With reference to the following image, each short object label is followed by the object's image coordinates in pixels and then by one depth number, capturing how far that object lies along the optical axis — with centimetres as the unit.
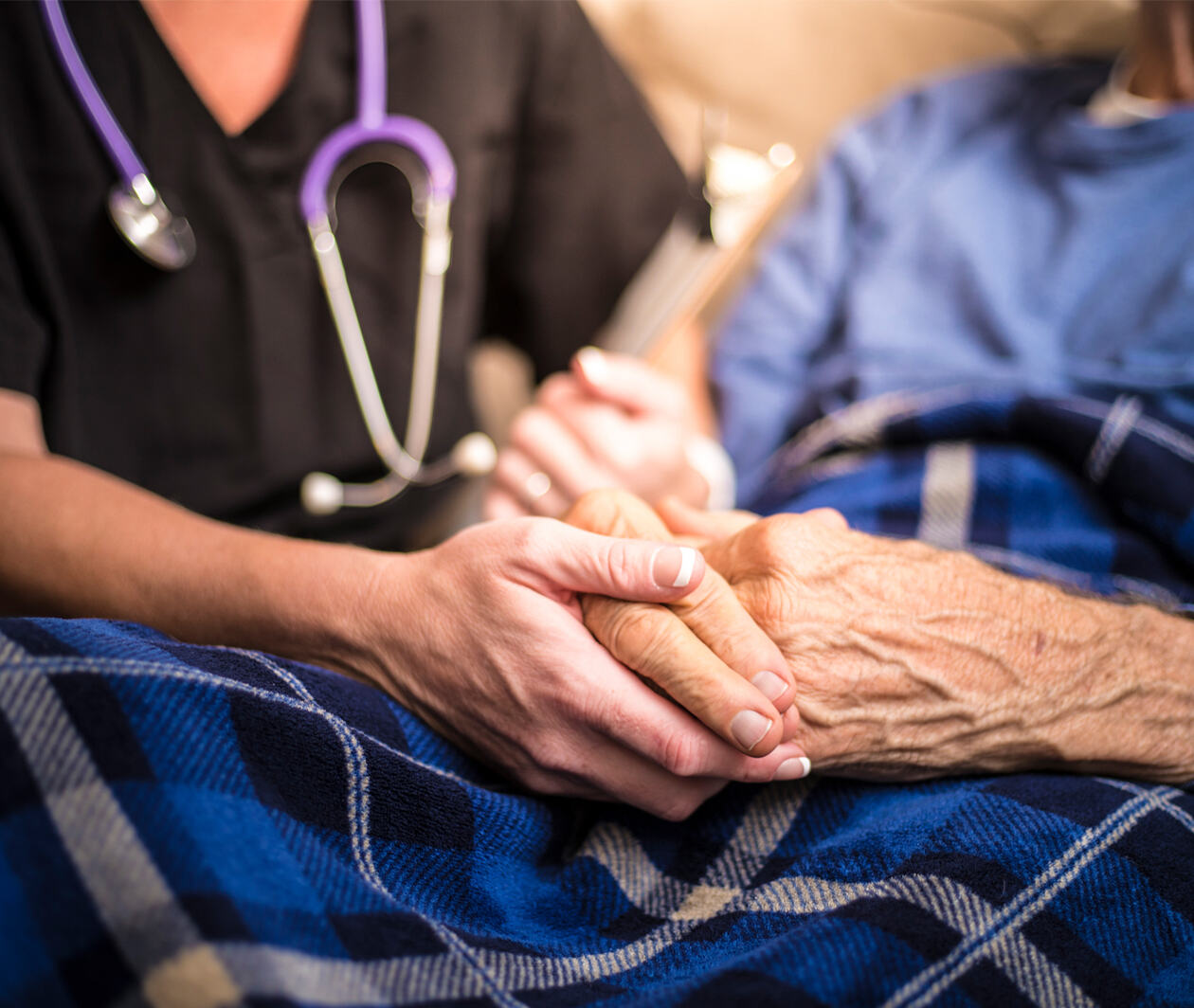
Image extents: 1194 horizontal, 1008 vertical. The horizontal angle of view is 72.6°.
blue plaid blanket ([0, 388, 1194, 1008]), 35
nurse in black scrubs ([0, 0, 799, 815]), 50
